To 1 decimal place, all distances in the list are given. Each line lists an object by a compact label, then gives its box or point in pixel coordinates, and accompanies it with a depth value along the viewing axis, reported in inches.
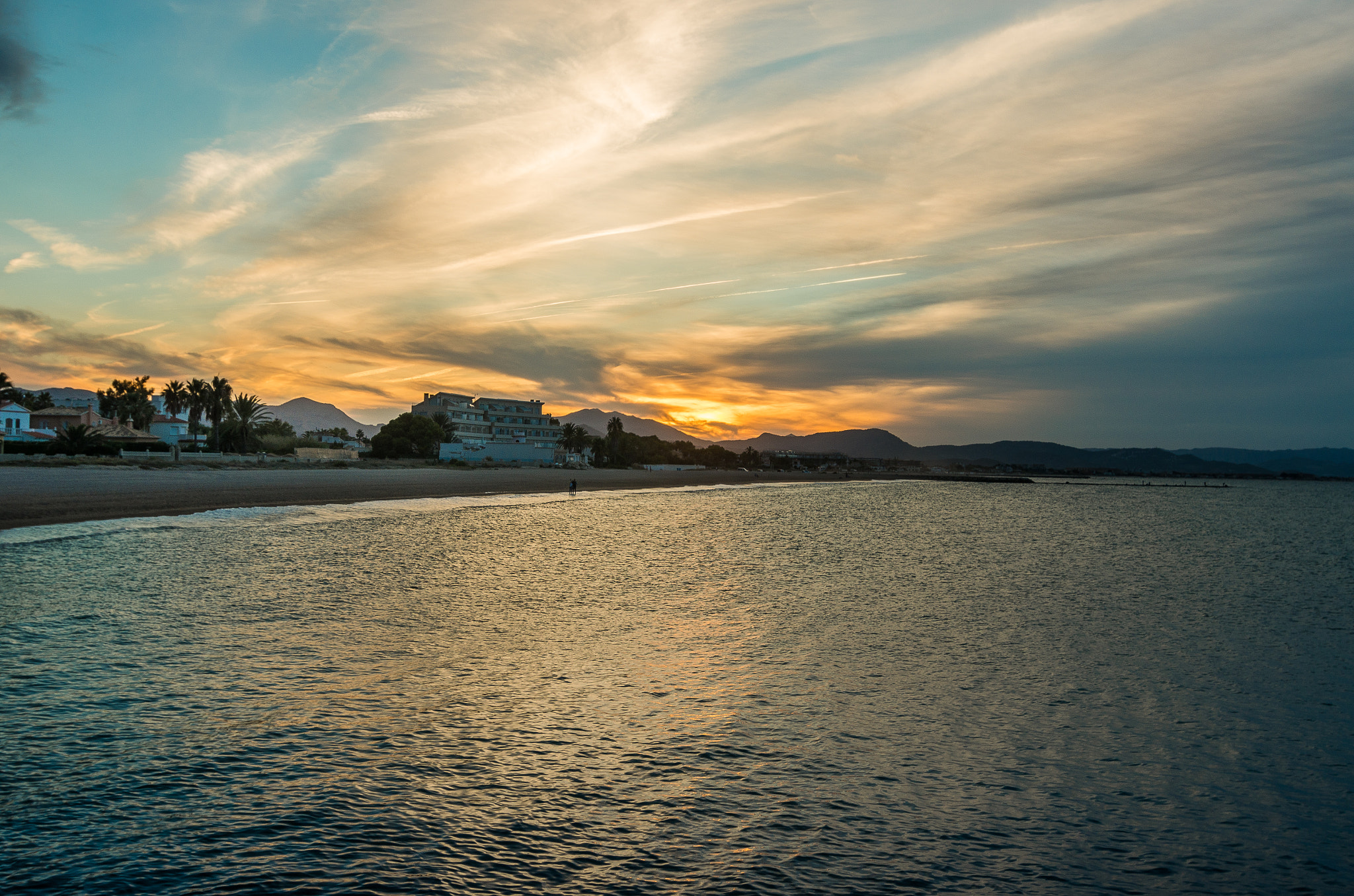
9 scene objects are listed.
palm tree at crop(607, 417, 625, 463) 7642.7
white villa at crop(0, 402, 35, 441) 4030.5
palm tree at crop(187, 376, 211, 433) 4901.6
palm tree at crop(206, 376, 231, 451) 4781.0
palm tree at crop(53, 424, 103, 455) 3235.7
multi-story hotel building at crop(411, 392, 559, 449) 7357.3
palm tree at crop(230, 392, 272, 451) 4569.4
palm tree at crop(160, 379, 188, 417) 5182.1
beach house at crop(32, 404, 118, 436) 4478.3
